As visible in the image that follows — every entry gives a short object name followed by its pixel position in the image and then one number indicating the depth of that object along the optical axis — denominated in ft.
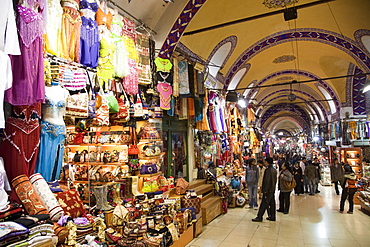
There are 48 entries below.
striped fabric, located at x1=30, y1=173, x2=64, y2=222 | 7.71
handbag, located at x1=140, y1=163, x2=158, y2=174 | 15.08
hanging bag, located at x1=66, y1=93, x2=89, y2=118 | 9.58
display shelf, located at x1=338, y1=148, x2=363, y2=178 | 35.09
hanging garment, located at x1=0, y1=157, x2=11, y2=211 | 6.42
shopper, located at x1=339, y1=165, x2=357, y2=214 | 20.74
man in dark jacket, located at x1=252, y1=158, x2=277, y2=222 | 18.86
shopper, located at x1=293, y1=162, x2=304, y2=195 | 29.71
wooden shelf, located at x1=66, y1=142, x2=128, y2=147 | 14.44
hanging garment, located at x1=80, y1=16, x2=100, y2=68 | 11.24
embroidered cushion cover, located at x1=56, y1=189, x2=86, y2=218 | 9.23
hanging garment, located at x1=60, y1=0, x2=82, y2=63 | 10.42
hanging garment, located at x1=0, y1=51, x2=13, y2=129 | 6.41
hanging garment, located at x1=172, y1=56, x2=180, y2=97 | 18.41
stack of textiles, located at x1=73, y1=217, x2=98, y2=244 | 8.70
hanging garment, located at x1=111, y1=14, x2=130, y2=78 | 13.13
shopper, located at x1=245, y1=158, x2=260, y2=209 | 22.71
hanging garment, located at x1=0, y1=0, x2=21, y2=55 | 6.61
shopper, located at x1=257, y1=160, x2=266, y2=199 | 24.86
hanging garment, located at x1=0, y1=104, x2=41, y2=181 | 7.47
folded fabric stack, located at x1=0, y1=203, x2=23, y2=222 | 6.23
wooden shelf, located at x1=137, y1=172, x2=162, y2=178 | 15.06
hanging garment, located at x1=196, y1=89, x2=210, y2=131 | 23.29
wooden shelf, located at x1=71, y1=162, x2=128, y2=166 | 14.25
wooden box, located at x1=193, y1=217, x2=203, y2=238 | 15.70
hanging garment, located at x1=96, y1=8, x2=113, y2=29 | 12.41
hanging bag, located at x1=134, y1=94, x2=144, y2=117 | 14.05
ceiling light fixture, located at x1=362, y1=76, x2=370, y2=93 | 19.58
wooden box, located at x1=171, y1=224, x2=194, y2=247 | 13.25
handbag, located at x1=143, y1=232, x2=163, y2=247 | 10.93
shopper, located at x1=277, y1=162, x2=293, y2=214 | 21.01
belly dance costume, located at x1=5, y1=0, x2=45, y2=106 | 7.33
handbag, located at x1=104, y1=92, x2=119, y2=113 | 11.91
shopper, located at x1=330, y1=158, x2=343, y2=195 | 27.37
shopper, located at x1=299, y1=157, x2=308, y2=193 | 32.14
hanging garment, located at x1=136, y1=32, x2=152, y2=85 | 14.94
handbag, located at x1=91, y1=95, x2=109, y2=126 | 11.19
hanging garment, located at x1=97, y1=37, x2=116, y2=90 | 12.14
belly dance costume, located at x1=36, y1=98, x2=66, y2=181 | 8.48
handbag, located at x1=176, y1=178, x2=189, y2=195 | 17.10
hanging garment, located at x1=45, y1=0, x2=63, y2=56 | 9.70
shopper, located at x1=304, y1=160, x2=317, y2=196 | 29.84
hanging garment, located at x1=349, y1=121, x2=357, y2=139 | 36.20
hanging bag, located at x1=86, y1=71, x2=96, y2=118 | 10.55
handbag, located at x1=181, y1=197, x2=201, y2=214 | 15.96
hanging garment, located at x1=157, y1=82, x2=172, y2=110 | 16.31
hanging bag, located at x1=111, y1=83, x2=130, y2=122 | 13.15
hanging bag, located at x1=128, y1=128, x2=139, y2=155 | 14.76
